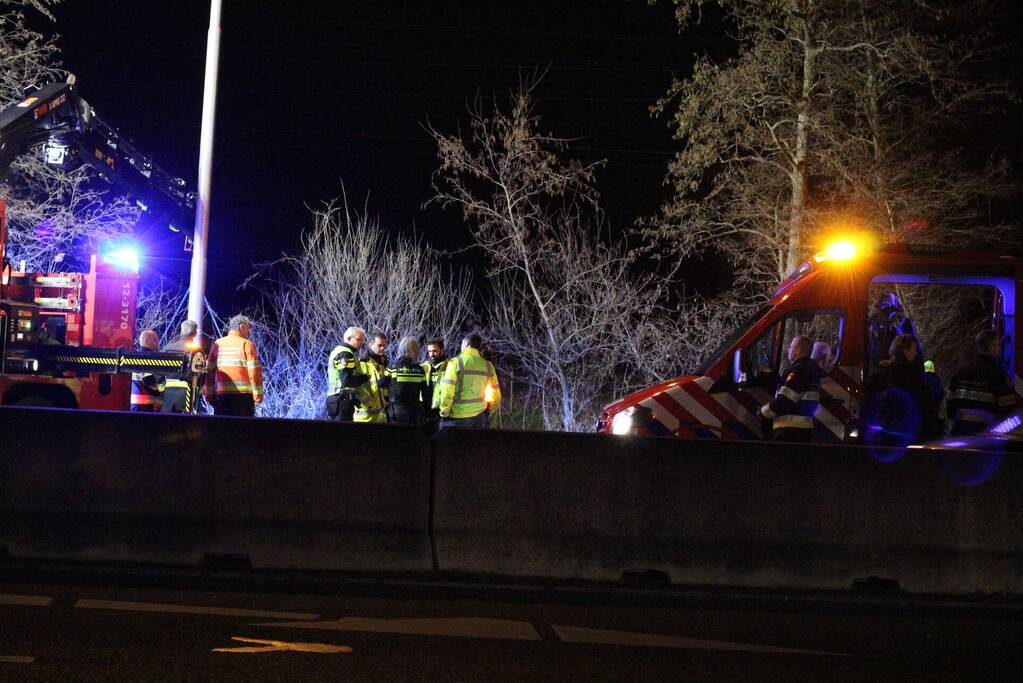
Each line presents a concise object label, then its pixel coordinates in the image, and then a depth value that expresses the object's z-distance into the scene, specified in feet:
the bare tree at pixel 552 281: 70.54
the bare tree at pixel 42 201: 66.95
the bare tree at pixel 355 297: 81.35
